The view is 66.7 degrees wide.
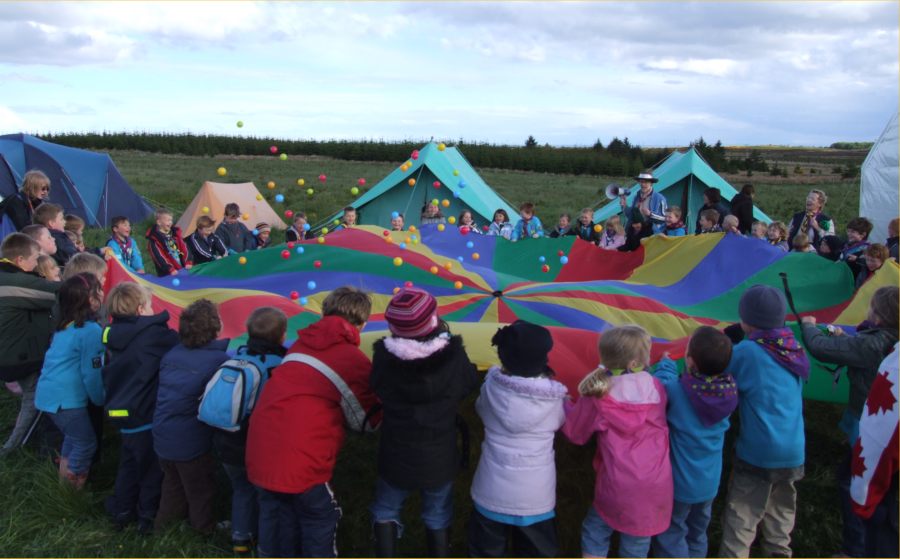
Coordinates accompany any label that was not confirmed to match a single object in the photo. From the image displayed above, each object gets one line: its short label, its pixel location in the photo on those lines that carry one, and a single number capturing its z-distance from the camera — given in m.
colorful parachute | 3.59
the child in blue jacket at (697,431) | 2.12
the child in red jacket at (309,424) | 2.18
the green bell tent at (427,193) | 8.32
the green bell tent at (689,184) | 8.81
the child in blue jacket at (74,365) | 2.78
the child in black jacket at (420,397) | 2.04
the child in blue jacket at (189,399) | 2.46
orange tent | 9.27
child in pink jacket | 2.12
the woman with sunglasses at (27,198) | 4.70
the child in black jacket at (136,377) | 2.55
